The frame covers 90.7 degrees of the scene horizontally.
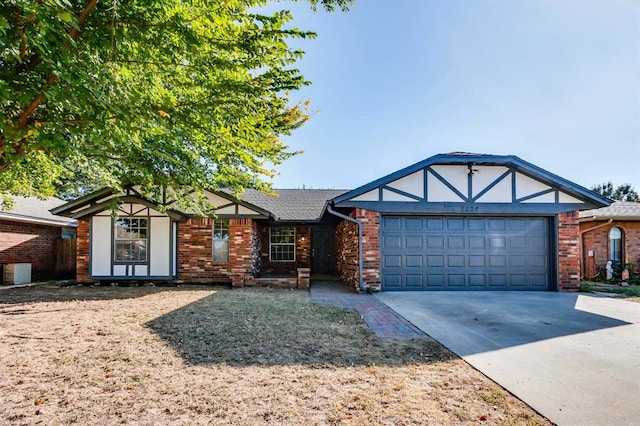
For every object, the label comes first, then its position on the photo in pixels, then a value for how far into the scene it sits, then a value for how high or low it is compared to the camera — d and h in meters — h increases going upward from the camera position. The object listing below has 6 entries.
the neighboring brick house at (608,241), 12.00 -0.51
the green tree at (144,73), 2.95 +1.73
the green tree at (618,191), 37.55 +4.50
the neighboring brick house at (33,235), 11.59 -0.25
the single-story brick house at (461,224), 9.38 +0.12
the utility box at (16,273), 11.39 -1.61
